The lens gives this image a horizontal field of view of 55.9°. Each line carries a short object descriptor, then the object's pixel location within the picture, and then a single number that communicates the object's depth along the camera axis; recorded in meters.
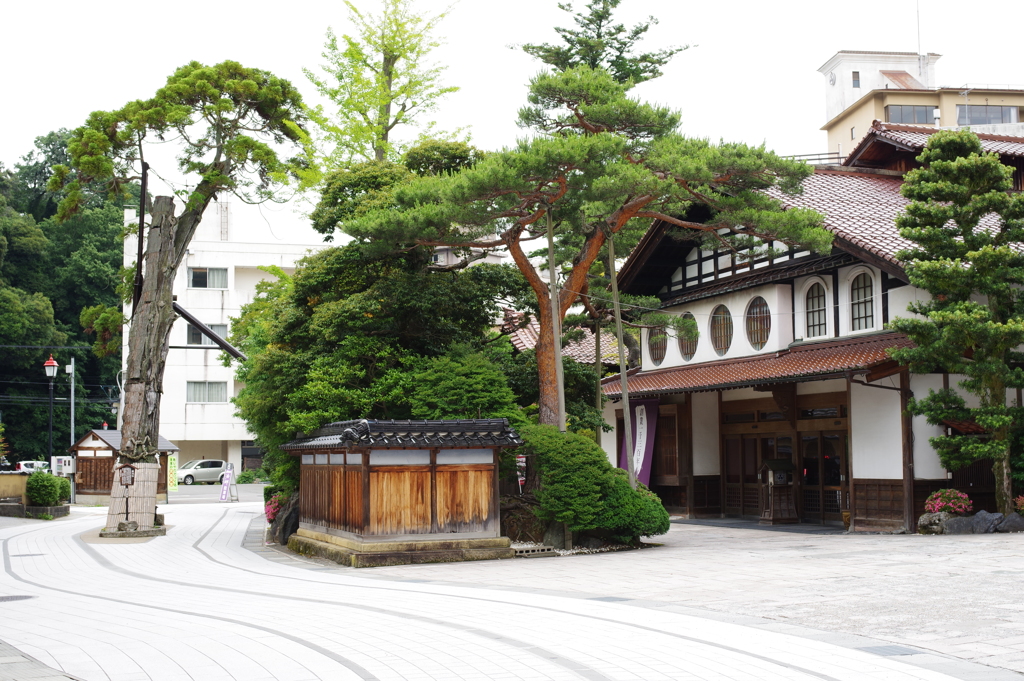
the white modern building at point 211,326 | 54.16
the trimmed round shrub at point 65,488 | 31.08
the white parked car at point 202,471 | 54.19
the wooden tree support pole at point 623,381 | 19.68
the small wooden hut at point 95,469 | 39.78
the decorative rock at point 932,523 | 18.41
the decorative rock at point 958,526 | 18.11
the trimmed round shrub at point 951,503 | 18.44
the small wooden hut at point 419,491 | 16.69
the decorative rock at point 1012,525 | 17.95
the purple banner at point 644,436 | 27.47
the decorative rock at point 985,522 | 17.97
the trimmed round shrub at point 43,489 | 30.11
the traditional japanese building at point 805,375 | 19.62
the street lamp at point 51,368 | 35.50
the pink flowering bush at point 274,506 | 23.91
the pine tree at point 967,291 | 17.84
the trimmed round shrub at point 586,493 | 18.03
